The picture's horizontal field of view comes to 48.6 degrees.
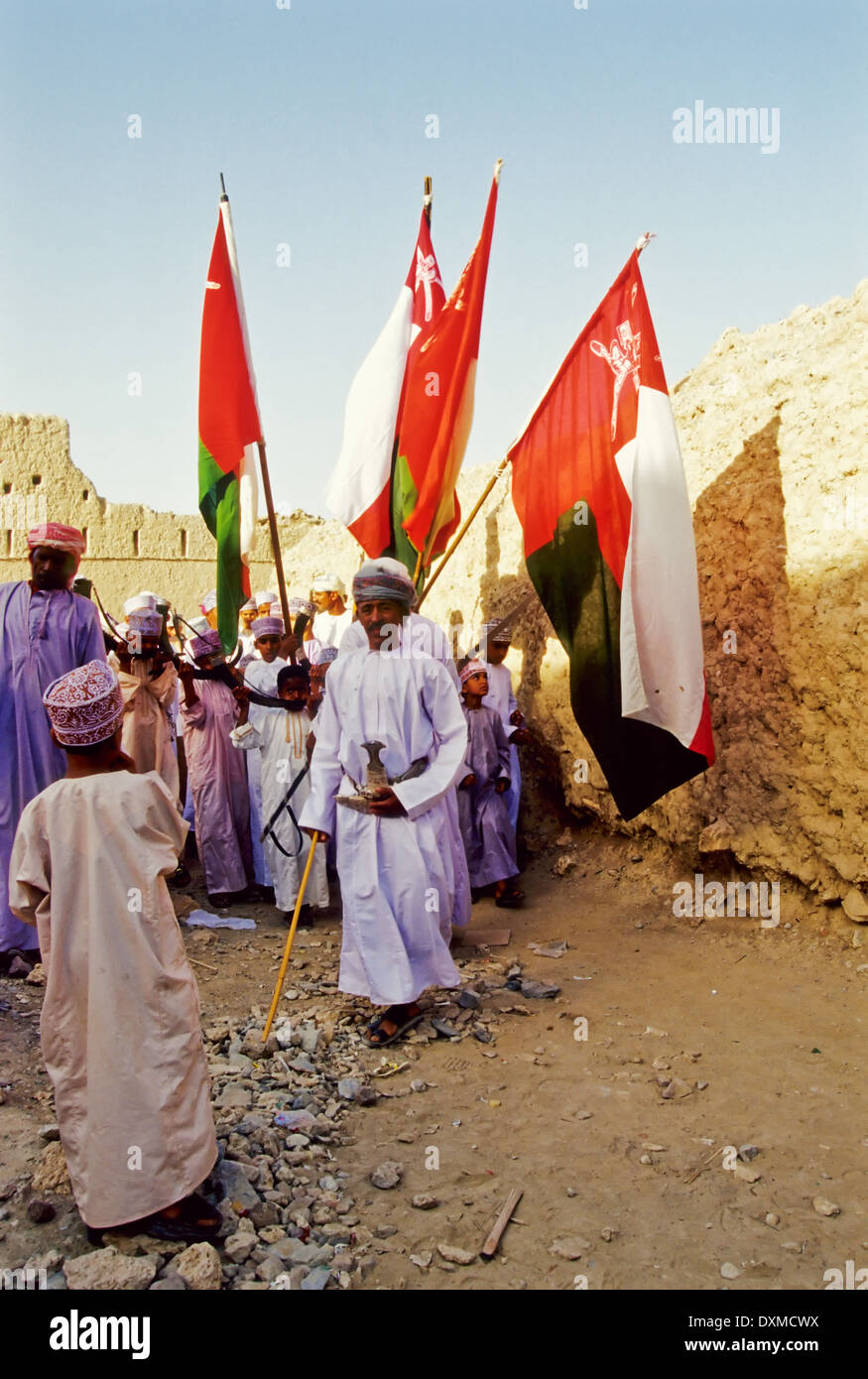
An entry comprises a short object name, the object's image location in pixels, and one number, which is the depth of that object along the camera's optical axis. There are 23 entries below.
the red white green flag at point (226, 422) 5.68
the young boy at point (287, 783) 6.20
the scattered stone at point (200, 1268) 2.35
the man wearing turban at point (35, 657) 4.58
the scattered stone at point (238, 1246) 2.54
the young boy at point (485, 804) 6.54
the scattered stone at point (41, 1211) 2.57
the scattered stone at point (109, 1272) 2.28
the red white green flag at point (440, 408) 6.21
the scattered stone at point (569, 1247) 2.67
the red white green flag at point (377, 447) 6.23
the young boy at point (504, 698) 6.88
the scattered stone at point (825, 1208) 2.87
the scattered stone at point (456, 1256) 2.65
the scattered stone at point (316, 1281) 2.46
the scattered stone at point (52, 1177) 2.69
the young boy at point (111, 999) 2.46
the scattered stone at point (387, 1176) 3.04
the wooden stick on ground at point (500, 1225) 2.67
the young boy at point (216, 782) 6.63
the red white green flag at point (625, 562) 4.95
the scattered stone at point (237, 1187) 2.76
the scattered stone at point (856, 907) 4.89
